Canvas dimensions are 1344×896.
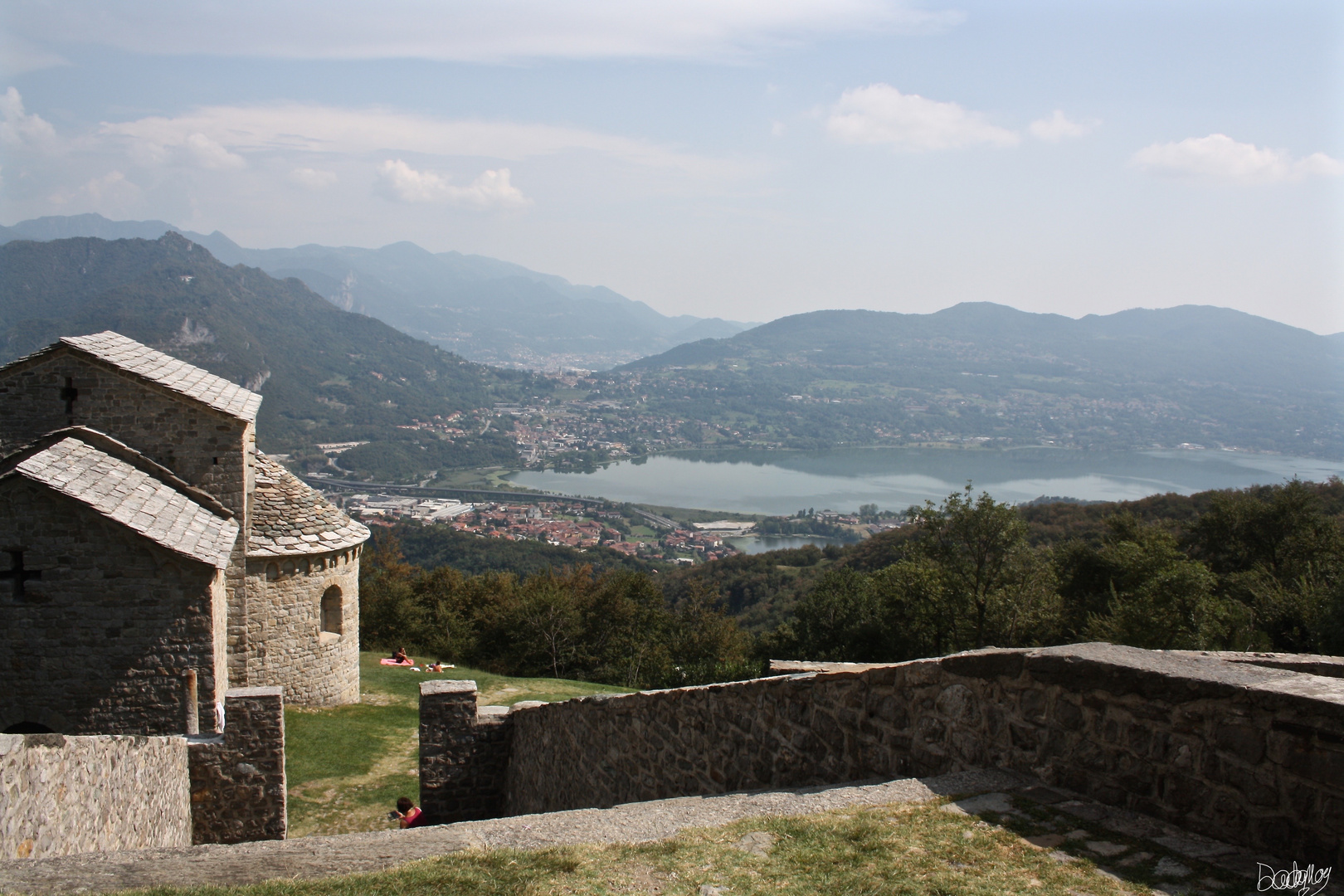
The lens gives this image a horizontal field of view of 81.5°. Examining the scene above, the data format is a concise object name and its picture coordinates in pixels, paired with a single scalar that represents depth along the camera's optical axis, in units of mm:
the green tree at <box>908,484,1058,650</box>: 23406
